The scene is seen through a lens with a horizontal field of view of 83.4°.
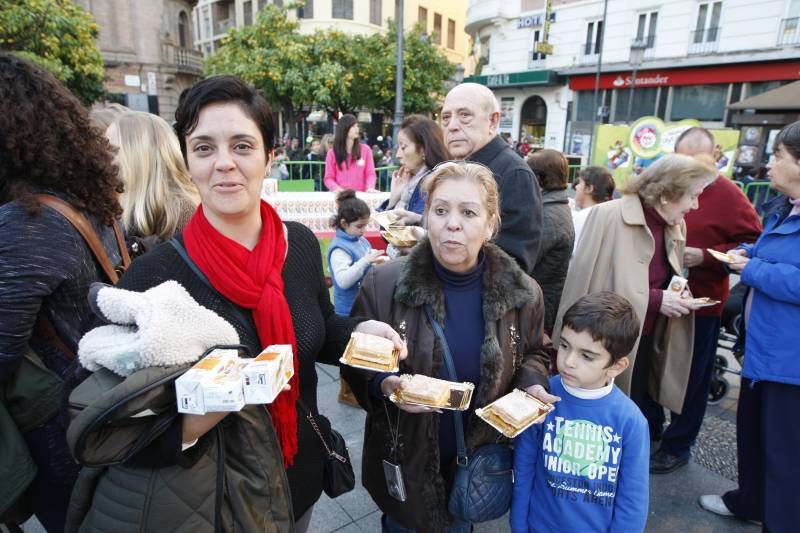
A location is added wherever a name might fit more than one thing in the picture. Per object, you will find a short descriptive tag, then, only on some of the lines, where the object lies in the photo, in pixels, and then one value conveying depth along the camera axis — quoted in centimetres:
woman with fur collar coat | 193
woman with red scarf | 129
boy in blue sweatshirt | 192
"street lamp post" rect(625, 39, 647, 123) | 2039
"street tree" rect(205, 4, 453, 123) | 1919
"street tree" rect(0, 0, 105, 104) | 1296
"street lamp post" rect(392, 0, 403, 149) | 1360
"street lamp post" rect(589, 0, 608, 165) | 2511
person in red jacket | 320
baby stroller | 398
